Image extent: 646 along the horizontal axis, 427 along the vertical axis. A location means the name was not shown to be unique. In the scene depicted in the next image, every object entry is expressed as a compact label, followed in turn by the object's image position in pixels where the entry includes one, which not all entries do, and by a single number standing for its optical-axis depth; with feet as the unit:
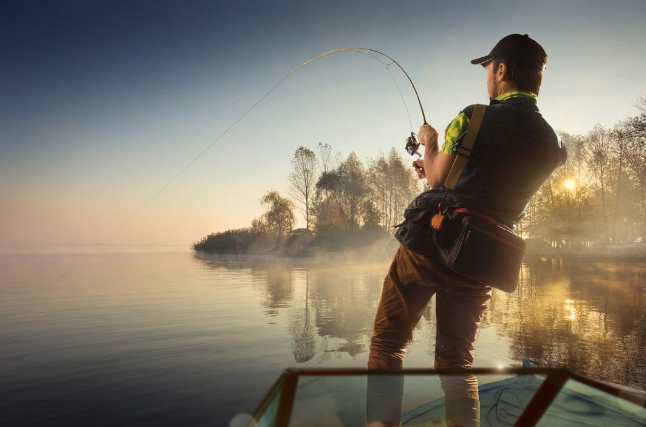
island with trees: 122.93
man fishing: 7.00
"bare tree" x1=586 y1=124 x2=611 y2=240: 121.05
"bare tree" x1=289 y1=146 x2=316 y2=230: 144.05
